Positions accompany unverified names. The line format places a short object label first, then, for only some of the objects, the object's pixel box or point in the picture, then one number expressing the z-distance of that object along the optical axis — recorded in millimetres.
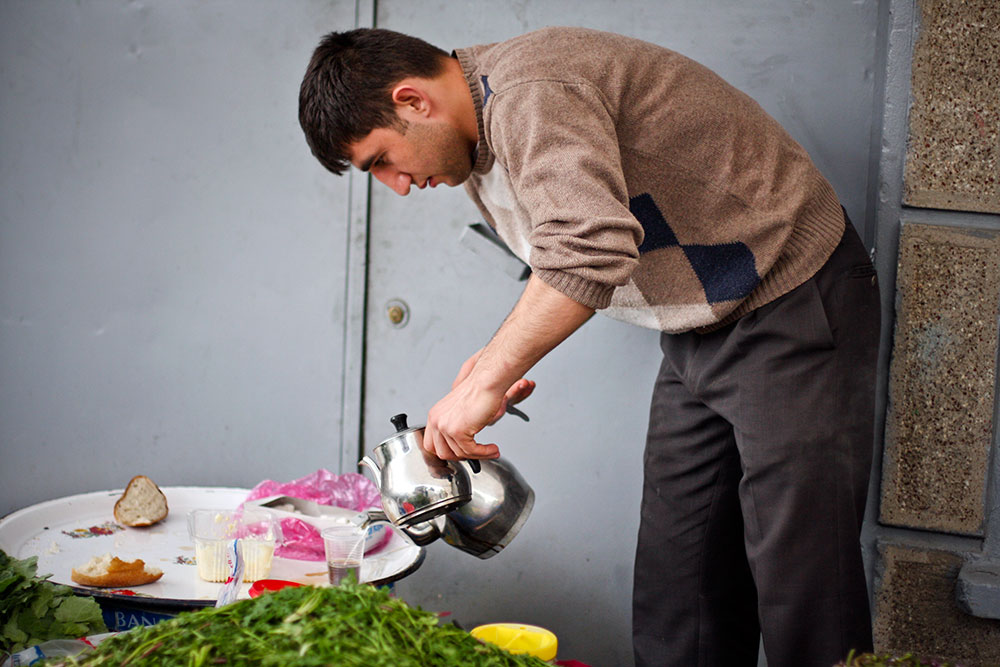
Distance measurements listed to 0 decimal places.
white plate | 1695
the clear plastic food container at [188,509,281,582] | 1683
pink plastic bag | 2205
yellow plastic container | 1656
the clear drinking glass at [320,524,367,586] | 1605
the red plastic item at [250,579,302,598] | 1516
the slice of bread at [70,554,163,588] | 1604
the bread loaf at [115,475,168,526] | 2002
